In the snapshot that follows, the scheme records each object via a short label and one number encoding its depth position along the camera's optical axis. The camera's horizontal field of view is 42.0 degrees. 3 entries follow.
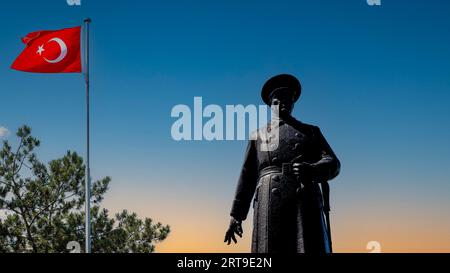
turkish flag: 15.27
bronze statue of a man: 5.54
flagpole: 16.28
